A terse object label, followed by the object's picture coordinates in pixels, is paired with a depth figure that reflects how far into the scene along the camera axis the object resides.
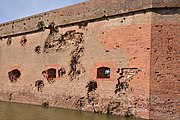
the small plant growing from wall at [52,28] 15.60
